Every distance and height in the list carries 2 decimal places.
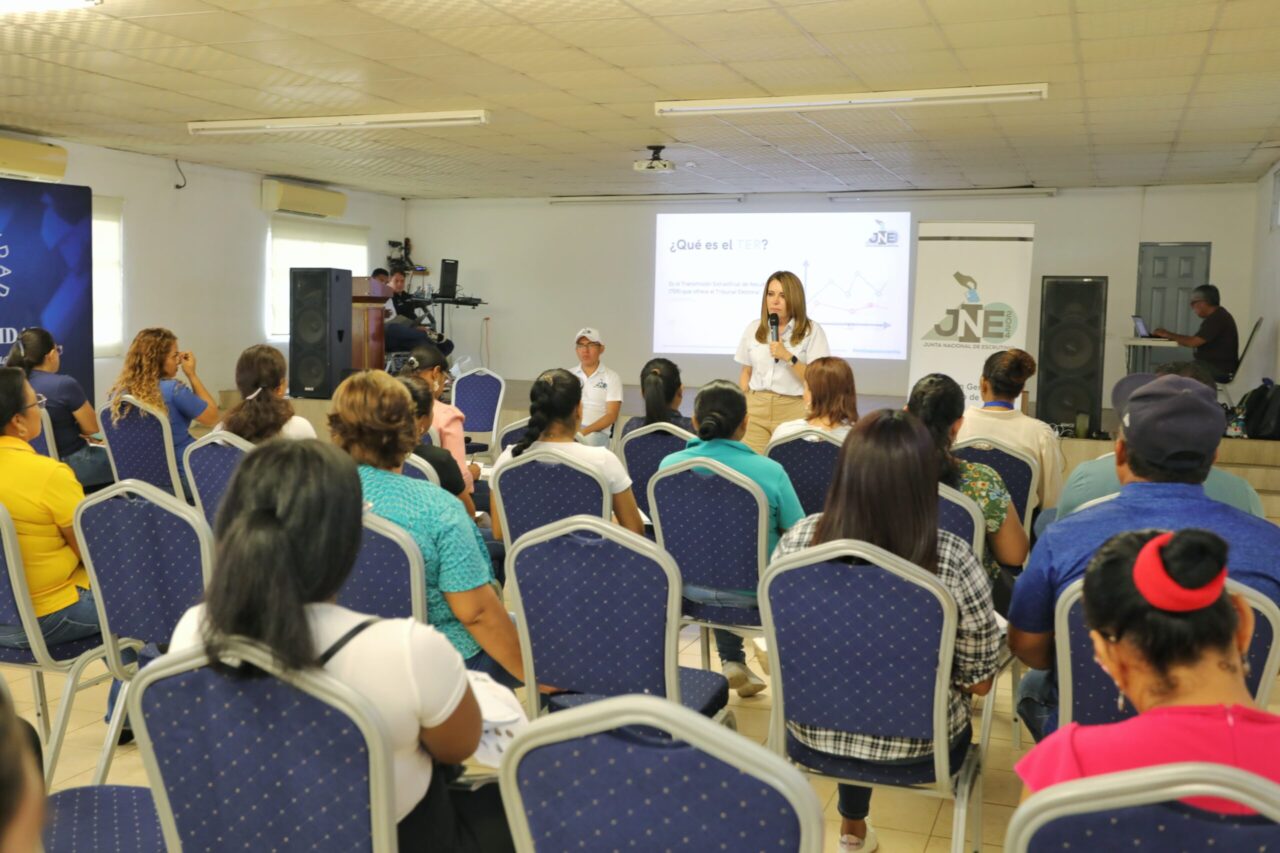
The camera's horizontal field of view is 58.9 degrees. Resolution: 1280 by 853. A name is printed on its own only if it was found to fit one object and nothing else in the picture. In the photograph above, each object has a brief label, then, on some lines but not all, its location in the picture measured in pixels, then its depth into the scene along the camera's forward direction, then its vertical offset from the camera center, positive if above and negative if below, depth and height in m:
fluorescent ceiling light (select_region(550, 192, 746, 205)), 13.23 +1.56
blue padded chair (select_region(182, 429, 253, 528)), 4.12 -0.55
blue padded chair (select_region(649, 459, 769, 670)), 3.39 -0.61
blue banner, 8.98 +0.34
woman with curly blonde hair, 5.50 -0.36
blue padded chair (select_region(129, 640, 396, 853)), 1.49 -0.59
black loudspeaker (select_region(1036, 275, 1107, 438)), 8.41 -0.06
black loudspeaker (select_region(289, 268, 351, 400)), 10.56 -0.12
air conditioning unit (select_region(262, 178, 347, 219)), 12.12 +1.28
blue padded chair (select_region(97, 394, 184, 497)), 5.47 -0.65
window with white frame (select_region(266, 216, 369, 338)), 12.56 +0.76
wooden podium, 11.33 -0.10
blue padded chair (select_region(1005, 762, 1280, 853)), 1.13 -0.49
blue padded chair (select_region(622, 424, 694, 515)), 4.55 -0.48
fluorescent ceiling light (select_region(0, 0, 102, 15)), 5.26 +1.41
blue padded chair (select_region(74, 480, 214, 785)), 2.80 -0.62
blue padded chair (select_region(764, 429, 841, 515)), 4.24 -0.48
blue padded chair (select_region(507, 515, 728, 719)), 2.47 -0.65
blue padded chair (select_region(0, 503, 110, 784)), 2.89 -0.93
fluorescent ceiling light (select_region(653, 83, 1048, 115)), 6.70 +1.46
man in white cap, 7.51 -0.43
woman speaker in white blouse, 6.00 -0.12
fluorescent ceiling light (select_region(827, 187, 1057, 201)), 12.01 +1.57
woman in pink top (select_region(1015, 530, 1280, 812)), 1.35 -0.41
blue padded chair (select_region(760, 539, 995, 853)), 2.23 -0.65
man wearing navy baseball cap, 2.14 -0.31
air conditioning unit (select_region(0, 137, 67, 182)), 8.97 +1.19
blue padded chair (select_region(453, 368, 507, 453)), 7.86 -0.52
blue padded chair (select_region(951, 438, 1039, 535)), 4.16 -0.45
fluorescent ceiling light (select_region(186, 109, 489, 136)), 8.05 +1.43
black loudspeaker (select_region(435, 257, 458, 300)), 13.83 +0.52
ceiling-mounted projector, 9.16 +1.34
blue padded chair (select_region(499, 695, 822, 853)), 1.26 -0.53
